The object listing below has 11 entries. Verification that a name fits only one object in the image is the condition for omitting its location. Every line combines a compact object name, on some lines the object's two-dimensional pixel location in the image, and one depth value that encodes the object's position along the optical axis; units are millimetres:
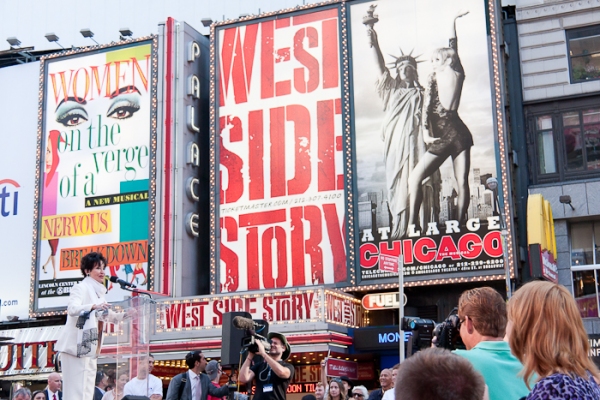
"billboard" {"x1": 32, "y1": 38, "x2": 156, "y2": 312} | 29641
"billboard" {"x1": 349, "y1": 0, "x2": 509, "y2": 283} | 25453
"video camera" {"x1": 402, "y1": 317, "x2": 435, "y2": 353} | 8312
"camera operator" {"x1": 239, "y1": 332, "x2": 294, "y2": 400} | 8539
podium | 9922
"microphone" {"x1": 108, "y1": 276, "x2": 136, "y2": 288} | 9441
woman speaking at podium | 8883
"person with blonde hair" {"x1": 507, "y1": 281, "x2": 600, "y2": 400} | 3951
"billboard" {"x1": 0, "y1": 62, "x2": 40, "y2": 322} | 31641
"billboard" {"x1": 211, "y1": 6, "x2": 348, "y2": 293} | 27281
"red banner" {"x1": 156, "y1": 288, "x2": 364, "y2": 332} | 24906
